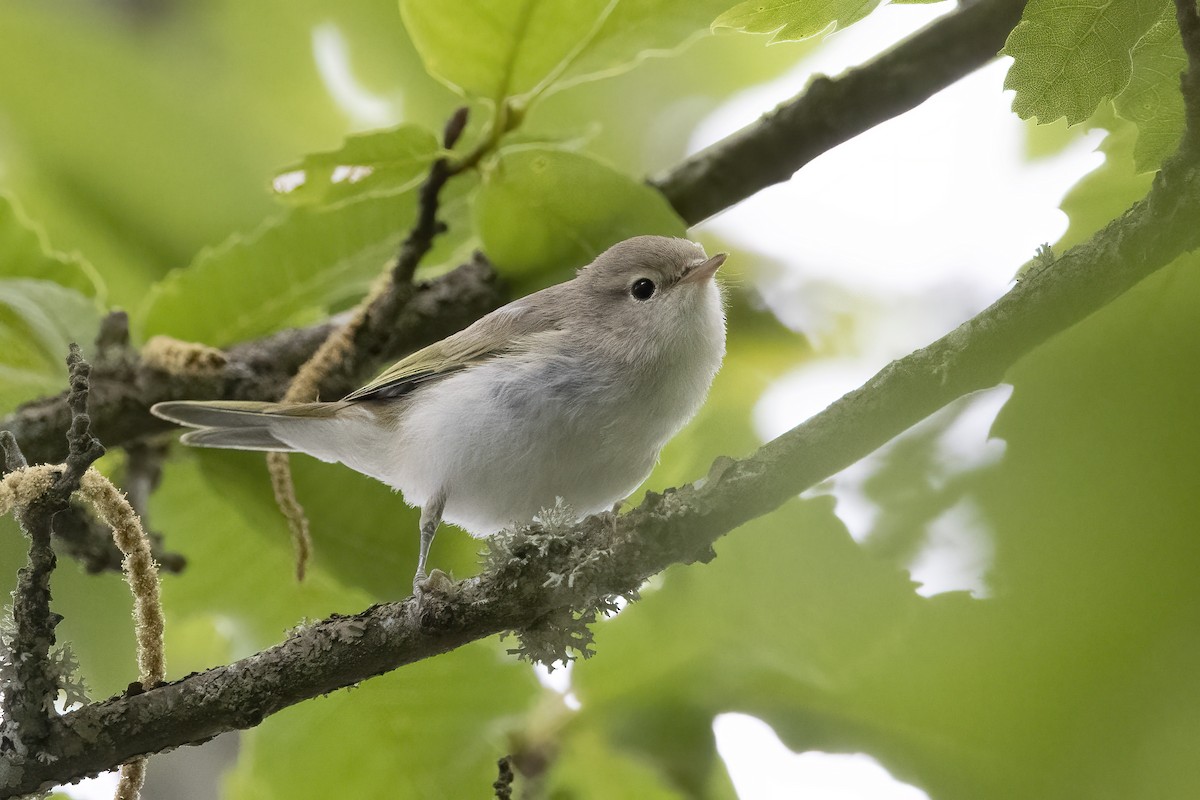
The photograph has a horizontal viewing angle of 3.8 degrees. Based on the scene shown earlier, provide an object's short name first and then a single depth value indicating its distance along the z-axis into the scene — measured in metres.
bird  2.75
